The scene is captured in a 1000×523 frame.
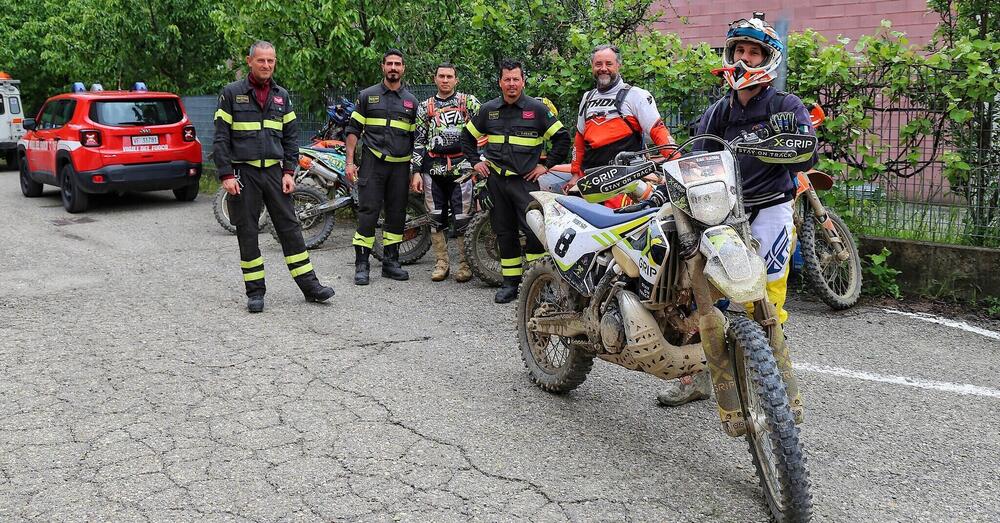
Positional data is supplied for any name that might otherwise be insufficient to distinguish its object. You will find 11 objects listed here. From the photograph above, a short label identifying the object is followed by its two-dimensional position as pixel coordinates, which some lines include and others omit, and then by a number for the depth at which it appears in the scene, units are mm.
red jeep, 12883
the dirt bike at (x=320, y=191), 9820
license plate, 13008
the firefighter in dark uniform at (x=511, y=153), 7316
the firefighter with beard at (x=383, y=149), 8070
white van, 21375
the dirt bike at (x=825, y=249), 6629
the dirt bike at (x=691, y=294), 3369
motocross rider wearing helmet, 4262
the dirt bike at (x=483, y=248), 8008
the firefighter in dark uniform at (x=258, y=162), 7035
